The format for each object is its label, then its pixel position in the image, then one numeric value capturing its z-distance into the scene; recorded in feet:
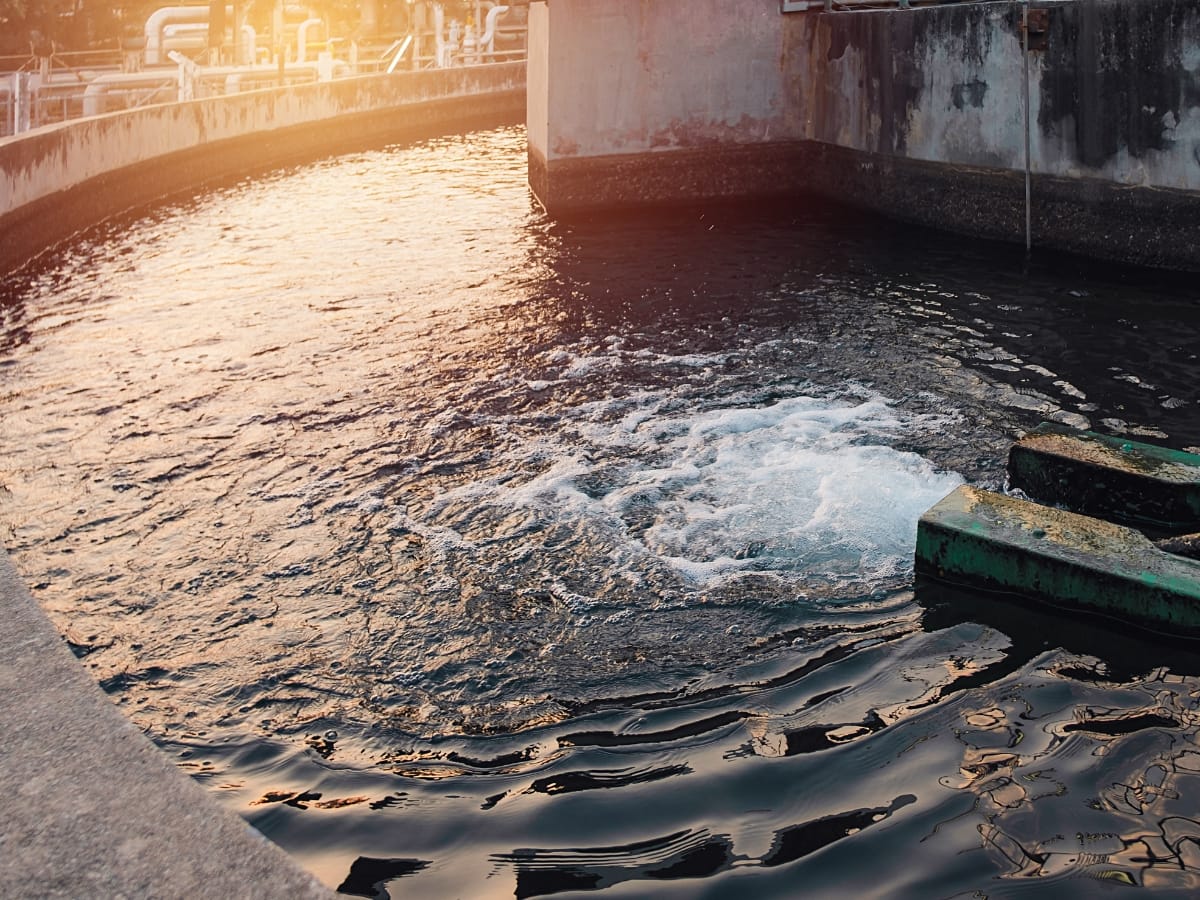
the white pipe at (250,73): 96.99
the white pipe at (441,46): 120.47
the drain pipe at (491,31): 128.67
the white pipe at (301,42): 112.79
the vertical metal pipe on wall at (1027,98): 43.78
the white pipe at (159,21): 113.50
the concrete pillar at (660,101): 55.01
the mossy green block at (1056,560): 18.40
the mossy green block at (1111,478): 22.03
